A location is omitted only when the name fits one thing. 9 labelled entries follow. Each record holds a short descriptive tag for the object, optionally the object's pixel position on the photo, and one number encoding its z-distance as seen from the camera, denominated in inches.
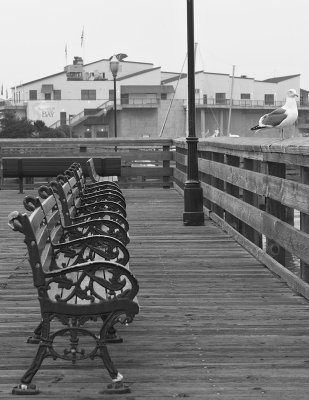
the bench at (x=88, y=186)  436.1
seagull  483.8
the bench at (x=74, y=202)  325.7
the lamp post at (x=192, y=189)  585.9
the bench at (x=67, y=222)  281.1
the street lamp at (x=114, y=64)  1251.8
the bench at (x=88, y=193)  405.5
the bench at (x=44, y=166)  835.4
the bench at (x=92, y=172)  574.9
